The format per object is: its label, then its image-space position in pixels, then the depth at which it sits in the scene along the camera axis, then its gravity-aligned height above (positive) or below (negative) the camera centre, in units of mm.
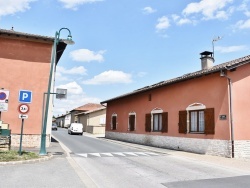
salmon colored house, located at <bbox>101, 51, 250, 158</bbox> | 10308 +288
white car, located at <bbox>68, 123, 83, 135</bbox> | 27084 -2008
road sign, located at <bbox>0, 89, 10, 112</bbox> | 7857 +478
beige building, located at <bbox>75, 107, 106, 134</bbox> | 32413 -632
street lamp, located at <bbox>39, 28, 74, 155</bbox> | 8948 -339
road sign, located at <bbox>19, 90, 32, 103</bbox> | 8408 +696
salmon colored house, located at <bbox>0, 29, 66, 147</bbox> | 11812 +2359
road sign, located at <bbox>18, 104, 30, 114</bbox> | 8391 +156
